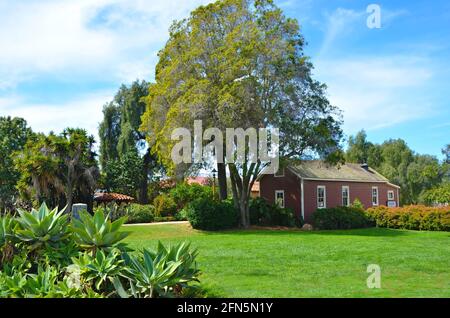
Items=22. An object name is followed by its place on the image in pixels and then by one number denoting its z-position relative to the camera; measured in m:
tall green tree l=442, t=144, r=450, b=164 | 56.97
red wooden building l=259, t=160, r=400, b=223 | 32.22
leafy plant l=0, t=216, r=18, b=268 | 8.37
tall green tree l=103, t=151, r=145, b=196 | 42.41
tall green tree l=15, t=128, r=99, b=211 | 29.03
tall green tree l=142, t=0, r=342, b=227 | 24.38
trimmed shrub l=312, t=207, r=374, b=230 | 28.06
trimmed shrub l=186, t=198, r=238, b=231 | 24.98
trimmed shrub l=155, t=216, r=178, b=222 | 32.39
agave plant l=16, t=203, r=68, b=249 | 8.33
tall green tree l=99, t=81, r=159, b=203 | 42.88
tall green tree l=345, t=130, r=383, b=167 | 58.59
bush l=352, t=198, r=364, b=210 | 32.16
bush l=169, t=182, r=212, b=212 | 35.75
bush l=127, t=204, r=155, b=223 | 31.02
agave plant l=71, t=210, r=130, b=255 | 8.30
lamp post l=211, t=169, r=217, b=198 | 29.16
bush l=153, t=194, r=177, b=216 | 34.12
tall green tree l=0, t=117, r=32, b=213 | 44.09
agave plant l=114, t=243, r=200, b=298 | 7.28
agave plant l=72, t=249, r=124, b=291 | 7.45
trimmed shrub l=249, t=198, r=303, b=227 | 29.02
